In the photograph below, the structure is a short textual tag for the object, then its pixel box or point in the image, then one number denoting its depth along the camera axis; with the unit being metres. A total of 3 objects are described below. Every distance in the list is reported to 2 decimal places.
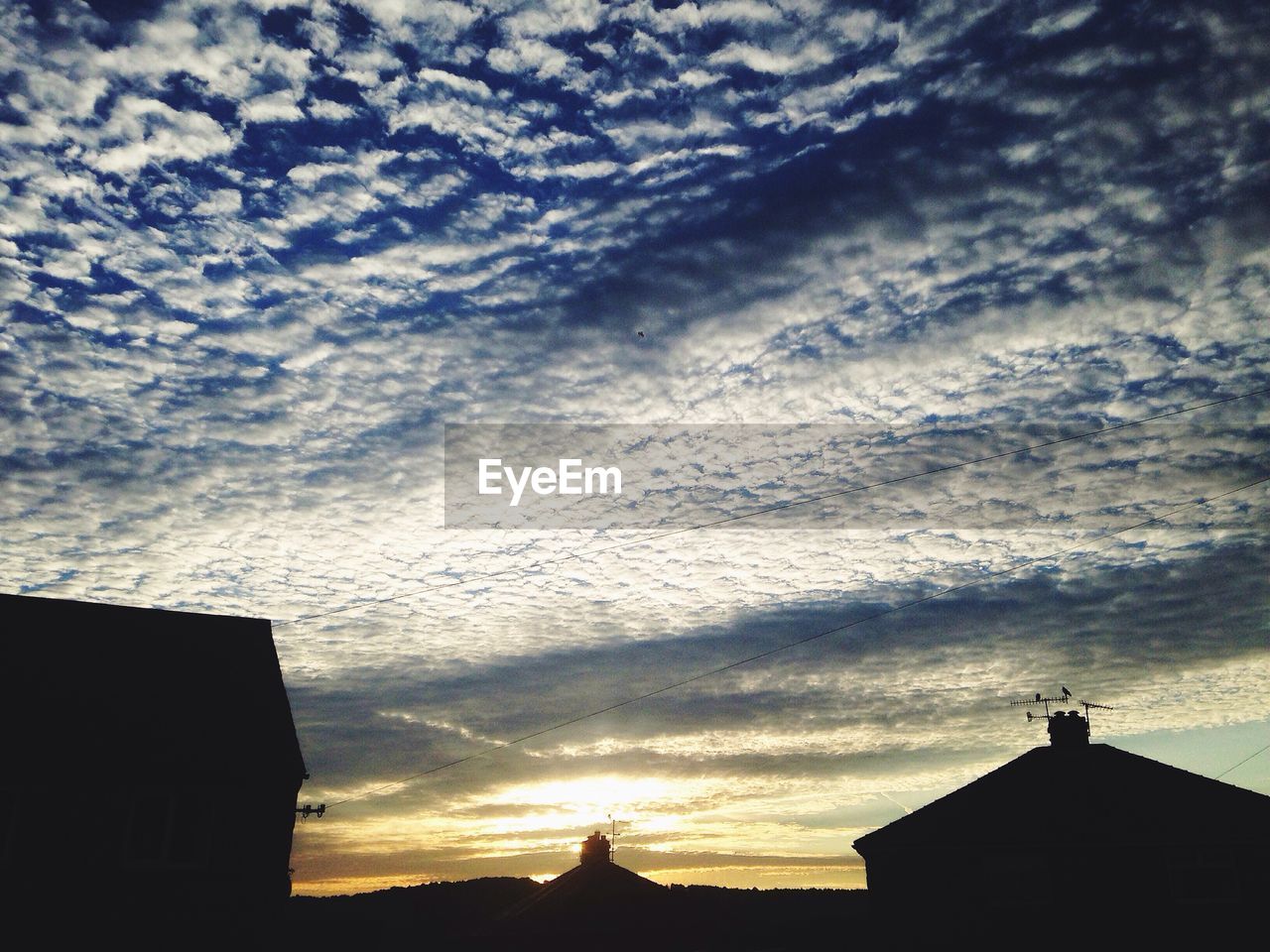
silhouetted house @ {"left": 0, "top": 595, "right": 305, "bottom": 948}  18.28
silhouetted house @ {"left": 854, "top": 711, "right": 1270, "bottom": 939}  22.81
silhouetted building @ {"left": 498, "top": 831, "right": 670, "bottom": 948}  28.03
